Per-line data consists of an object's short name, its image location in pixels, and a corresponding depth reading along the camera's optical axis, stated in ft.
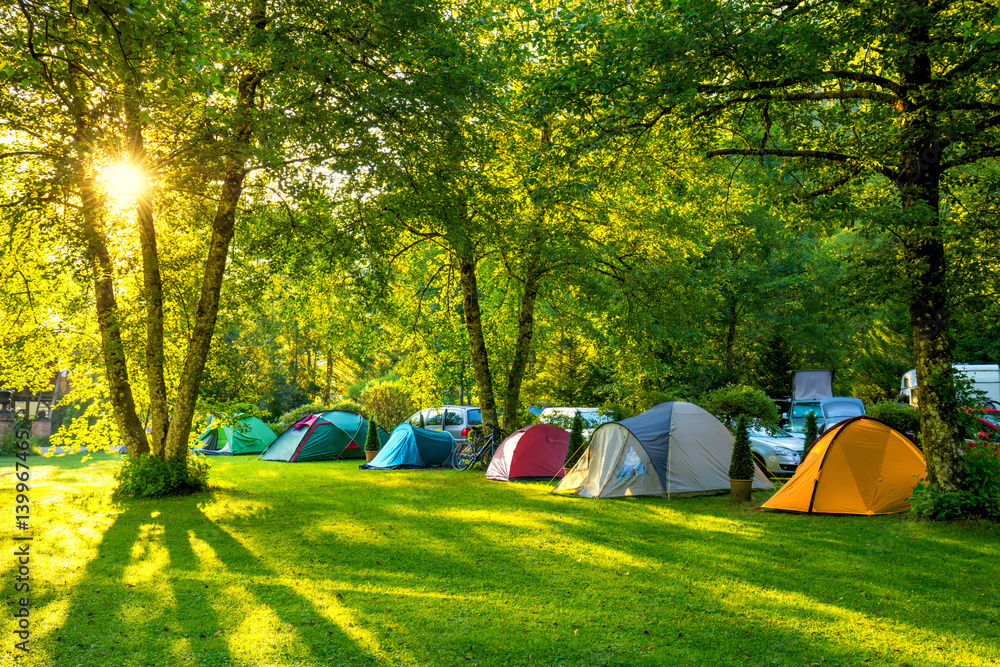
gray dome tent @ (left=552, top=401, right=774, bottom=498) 41.68
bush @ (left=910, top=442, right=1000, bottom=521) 30.07
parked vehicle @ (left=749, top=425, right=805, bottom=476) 51.42
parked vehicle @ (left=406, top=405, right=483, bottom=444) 75.66
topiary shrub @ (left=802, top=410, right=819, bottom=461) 52.42
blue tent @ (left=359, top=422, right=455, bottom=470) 64.39
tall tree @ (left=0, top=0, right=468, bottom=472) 34.17
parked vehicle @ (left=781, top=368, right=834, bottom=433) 74.83
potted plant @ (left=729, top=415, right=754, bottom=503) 38.55
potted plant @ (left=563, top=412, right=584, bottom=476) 48.57
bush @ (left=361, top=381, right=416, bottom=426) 100.74
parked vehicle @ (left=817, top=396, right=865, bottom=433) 68.80
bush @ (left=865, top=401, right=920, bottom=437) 61.00
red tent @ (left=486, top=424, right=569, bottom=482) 52.21
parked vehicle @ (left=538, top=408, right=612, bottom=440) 58.65
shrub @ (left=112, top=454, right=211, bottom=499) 41.75
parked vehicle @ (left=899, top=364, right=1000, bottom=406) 62.39
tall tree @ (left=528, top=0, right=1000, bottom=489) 27.37
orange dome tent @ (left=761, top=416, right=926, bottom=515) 33.99
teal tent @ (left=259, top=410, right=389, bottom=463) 73.46
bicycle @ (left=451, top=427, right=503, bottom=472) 60.23
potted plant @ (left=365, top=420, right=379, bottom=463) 69.00
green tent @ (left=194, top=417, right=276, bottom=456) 86.89
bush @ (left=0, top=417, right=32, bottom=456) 75.97
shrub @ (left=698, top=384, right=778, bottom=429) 61.26
